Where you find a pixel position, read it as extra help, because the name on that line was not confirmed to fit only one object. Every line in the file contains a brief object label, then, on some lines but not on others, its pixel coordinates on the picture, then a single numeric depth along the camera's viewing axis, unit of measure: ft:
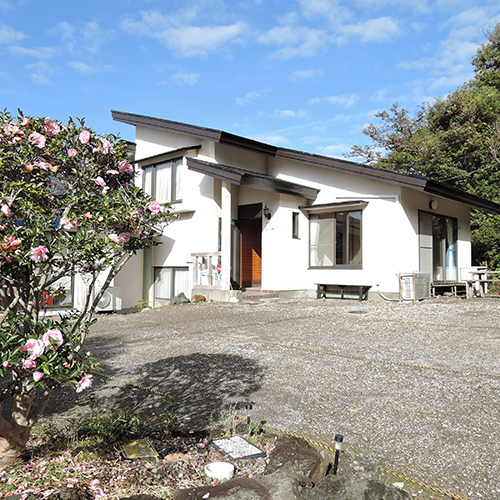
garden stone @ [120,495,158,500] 6.40
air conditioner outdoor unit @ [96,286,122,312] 38.32
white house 36.63
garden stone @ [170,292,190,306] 38.01
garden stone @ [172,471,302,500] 6.49
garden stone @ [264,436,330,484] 7.44
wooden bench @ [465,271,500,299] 39.04
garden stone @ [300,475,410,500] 6.27
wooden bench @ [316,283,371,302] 36.99
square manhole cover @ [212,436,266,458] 8.20
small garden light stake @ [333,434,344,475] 7.64
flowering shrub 6.66
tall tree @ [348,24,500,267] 60.02
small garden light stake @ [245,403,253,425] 10.65
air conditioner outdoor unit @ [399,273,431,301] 34.71
